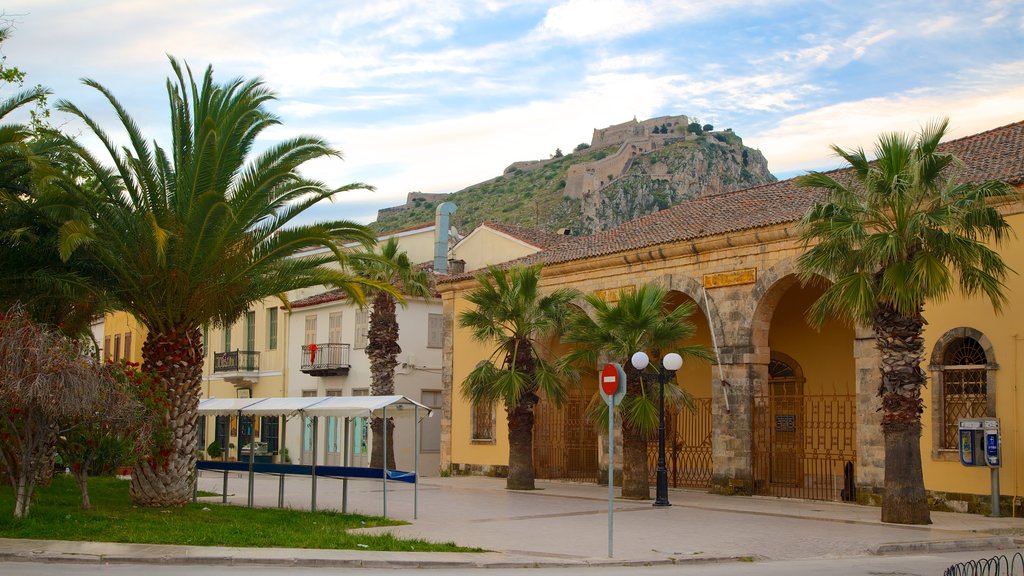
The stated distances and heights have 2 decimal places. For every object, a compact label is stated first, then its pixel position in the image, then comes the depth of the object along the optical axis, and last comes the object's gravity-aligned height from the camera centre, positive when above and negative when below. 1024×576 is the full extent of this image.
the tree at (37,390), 14.72 +0.33
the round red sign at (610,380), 13.70 +0.50
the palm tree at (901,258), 16.50 +2.55
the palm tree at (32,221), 17.11 +3.17
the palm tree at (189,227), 17.41 +3.09
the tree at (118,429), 15.79 -0.21
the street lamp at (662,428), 20.33 -0.15
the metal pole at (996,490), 18.47 -1.12
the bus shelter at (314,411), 17.80 +0.09
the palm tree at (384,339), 32.97 +2.38
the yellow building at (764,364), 19.81 +1.28
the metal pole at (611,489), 13.00 -0.83
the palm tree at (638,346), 22.14 +1.53
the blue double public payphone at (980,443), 18.36 -0.33
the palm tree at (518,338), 24.67 +1.87
